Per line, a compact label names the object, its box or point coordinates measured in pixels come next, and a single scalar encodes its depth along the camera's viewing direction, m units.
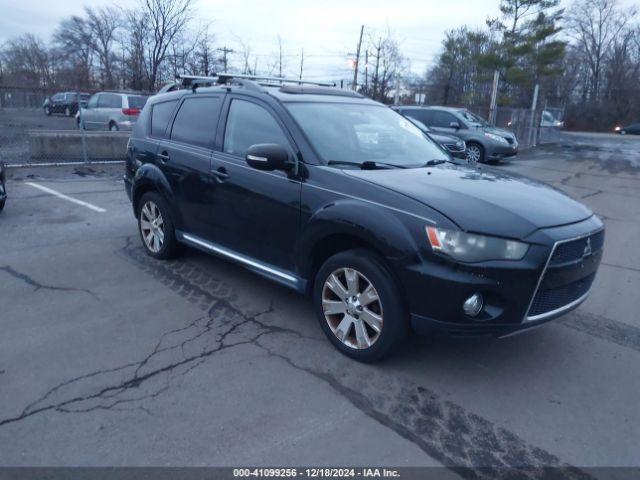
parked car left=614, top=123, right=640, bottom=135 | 51.22
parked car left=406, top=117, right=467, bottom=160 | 14.09
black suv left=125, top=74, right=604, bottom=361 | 3.09
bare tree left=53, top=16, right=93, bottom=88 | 48.66
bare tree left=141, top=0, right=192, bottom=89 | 30.09
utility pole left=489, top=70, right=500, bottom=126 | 23.17
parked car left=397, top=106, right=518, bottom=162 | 16.55
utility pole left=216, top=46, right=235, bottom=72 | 38.46
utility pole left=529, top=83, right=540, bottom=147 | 26.06
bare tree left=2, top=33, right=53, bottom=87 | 53.22
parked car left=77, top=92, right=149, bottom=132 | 17.22
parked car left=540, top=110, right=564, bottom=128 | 33.41
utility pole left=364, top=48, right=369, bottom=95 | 46.96
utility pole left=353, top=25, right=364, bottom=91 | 48.64
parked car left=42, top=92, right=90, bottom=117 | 26.50
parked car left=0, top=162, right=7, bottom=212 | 7.22
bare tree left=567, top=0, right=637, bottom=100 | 65.81
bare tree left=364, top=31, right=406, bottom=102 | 49.02
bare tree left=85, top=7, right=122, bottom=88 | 45.28
